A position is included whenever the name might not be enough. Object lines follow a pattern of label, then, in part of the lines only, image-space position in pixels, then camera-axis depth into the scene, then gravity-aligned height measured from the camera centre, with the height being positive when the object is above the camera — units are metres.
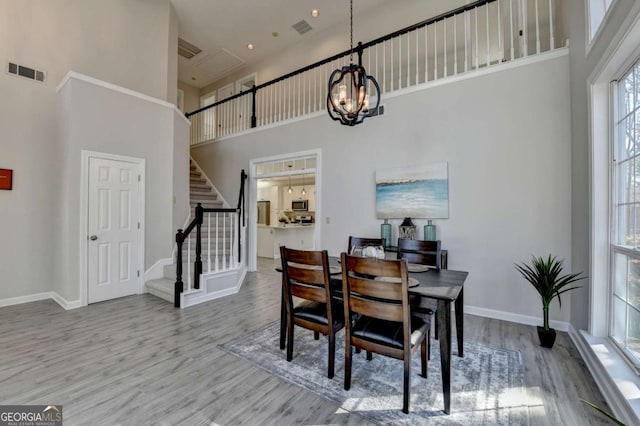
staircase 4.28 -0.45
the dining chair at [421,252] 2.79 -0.39
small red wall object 3.88 +0.48
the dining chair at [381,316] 1.79 -0.68
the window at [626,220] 2.02 -0.03
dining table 1.82 -0.54
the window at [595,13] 2.44 +1.78
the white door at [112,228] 4.01 -0.23
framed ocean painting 3.86 +0.33
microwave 10.40 +0.34
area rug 1.81 -1.29
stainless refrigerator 10.84 +0.11
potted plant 2.68 -0.69
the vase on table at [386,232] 4.16 -0.26
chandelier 2.87 +1.21
